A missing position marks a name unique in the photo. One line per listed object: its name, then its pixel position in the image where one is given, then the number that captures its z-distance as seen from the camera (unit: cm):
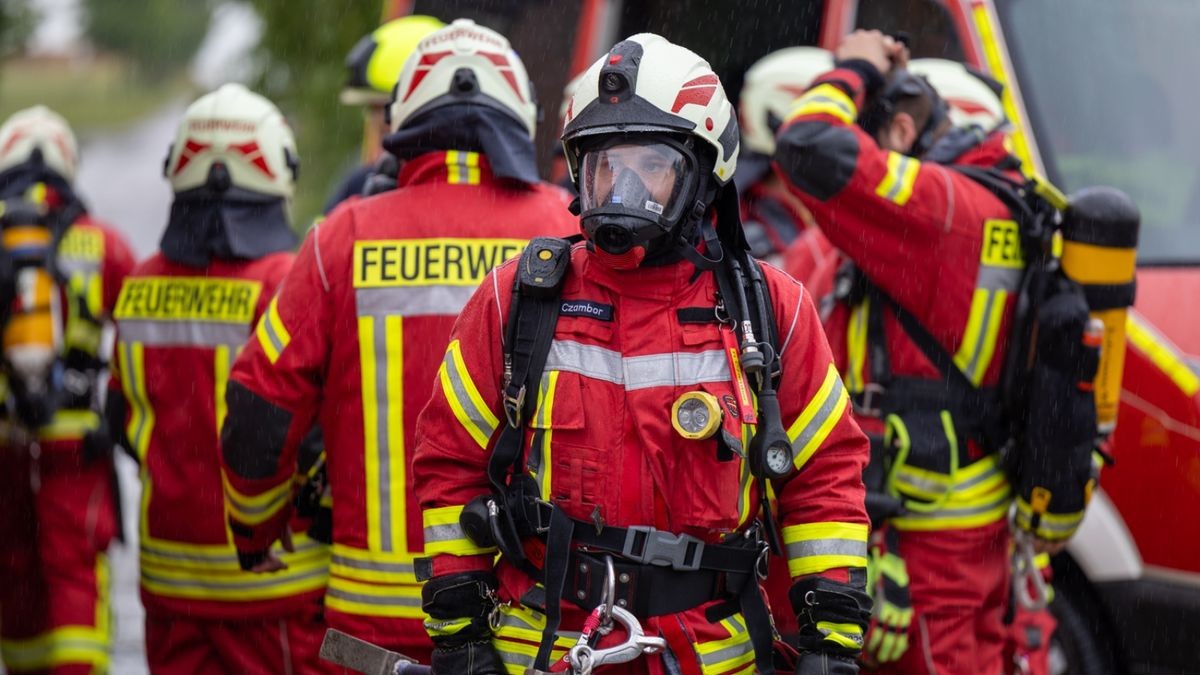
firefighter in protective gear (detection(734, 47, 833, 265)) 1304
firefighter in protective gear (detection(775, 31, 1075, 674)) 891
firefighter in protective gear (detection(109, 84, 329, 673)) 959
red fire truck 1101
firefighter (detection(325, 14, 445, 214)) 1210
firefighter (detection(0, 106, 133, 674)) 1188
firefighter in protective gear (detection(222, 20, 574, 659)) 799
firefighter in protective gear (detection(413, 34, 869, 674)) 632
